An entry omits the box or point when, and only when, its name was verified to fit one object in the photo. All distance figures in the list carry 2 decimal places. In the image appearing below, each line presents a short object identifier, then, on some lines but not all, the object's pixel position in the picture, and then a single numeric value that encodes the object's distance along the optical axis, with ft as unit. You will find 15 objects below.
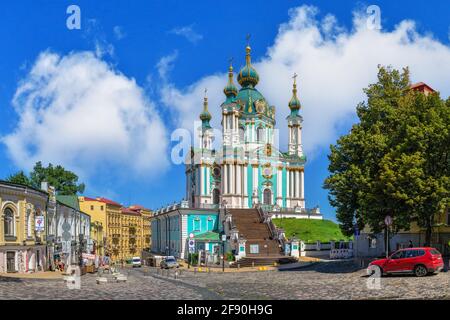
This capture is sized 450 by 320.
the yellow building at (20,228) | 118.11
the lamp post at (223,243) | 162.99
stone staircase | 174.62
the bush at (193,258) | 179.47
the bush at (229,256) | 167.73
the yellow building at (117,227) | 340.76
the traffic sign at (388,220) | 101.41
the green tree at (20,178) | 262.02
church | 250.37
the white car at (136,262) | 203.05
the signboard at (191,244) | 142.61
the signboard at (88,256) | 149.28
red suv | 91.71
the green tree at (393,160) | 104.78
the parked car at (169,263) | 168.76
